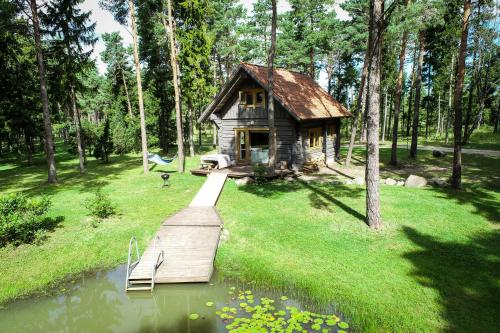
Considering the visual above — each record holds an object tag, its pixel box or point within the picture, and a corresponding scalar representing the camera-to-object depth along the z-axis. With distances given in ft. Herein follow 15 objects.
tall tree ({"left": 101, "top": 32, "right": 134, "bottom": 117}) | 126.41
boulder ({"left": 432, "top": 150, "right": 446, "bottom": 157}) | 81.20
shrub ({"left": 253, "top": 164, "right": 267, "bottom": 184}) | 56.49
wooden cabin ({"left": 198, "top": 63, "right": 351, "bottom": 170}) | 63.93
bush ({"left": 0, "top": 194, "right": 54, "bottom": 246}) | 32.35
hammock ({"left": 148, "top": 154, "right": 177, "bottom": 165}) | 73.48
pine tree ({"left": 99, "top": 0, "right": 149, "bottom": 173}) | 63.10
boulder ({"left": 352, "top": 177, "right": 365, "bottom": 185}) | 55.55
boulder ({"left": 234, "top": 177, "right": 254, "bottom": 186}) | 56.92
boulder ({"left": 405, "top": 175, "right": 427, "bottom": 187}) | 52.39
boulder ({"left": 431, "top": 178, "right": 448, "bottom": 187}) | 51.46
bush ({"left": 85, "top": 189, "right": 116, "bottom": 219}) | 39.75
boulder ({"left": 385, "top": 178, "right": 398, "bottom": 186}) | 54.76
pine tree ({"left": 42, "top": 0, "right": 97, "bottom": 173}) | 65.92
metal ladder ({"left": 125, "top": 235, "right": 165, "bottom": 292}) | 25.63
